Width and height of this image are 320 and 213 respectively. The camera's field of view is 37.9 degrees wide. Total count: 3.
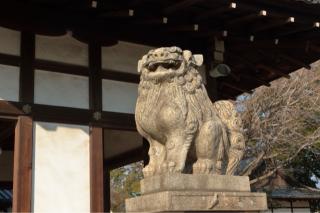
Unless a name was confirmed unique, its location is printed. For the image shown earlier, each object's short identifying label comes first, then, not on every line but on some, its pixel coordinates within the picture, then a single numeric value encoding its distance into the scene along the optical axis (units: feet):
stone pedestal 13.04
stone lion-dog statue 14.01
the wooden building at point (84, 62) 20.51
